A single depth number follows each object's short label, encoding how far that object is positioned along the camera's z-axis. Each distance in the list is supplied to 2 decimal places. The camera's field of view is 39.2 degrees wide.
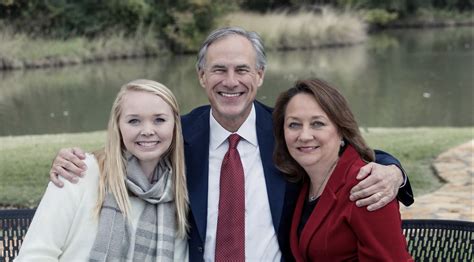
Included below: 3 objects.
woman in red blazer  2.27
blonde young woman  2.39
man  2.62
